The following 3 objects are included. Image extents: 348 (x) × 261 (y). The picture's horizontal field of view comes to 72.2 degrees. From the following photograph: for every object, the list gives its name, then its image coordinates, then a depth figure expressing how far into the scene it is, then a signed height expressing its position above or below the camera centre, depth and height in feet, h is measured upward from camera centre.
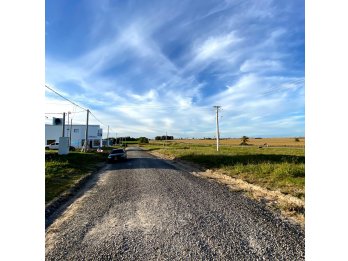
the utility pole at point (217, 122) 149.68 +9.67
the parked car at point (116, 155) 81.15 -6.33
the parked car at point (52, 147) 150.20 -6.26
